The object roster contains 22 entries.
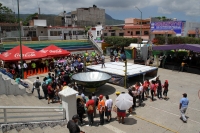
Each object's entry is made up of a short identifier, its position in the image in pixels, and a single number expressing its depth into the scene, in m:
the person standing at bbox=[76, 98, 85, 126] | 8.62
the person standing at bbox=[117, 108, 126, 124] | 8.93
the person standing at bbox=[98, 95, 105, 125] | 8.72
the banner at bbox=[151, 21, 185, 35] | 29.05
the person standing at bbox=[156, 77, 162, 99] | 11.94
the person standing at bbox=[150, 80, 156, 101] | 11.72
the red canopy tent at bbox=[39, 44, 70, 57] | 20.78
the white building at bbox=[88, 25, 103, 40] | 44.88
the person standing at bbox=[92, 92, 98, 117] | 9.39
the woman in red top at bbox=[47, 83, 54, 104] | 11.11
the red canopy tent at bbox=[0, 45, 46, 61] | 17.72
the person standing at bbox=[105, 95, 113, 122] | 8.85
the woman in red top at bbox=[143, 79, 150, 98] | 11.92
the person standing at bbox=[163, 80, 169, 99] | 11.93
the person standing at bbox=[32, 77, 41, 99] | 11.96
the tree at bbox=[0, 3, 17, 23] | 49.56
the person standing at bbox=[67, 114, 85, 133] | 5.87
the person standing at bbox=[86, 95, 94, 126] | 8.55
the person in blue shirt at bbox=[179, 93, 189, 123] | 8.96
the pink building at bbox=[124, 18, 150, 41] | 44.50
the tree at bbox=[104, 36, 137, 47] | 37.97
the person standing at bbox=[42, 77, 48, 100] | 11.52
